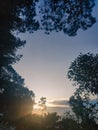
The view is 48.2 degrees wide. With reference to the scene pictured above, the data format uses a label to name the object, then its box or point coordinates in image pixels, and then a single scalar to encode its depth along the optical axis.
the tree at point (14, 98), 19.44
